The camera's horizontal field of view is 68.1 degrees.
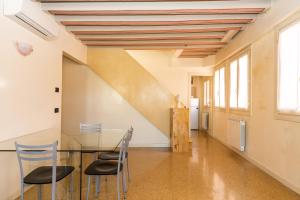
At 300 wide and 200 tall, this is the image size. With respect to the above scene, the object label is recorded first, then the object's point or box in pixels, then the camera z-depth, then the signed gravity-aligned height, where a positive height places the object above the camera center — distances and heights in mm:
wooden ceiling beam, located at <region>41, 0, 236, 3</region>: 3256 +1444
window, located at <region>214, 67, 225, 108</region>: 6285 +359
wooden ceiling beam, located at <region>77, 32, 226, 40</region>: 4645 +1357
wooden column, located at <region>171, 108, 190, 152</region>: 5441 -754
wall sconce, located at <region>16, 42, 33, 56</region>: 2867 +669
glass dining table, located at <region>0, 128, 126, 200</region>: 2398 -613
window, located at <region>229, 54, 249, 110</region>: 4738 +394
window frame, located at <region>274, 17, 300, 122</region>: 3098 +331
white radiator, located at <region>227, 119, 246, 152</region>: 4684 -755
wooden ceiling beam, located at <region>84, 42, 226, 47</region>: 5287 +1341
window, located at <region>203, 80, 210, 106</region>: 8391 +248
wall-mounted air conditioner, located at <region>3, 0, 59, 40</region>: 2602 +1061
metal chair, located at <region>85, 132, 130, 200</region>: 2510 -820
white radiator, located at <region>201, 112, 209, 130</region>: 8298 -781
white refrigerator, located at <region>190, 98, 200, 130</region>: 9062 -555
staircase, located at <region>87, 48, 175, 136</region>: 5738 +417
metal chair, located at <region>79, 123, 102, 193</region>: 3971 -533
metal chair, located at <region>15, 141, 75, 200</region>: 2055 -759
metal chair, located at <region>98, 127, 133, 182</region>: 3302 -861
